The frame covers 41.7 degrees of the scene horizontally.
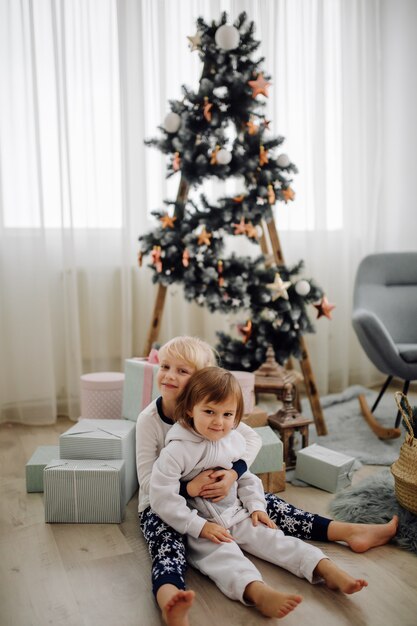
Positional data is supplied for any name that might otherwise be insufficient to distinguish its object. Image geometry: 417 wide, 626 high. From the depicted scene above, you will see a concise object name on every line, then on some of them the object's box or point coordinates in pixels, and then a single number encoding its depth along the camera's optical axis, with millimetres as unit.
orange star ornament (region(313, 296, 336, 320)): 2668
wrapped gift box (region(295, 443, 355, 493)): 2029
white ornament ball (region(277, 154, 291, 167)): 2501
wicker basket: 1707
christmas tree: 2420
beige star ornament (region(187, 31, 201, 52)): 2451
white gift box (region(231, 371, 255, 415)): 2191
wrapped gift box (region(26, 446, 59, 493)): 1992
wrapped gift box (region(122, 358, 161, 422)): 2080
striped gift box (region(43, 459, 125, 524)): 1741
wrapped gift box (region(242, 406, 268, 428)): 2145
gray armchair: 3045
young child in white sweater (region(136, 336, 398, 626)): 1535
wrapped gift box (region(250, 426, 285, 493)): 1959
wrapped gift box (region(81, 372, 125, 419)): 2334
